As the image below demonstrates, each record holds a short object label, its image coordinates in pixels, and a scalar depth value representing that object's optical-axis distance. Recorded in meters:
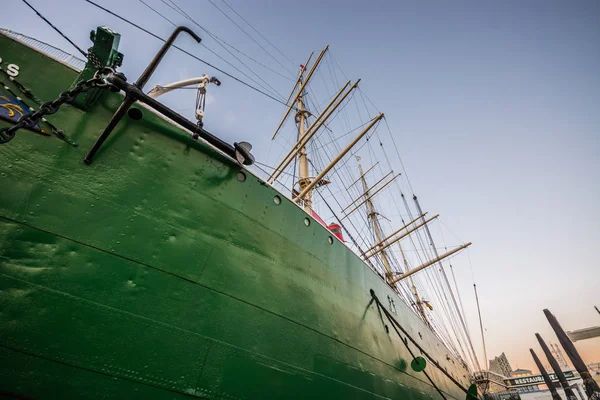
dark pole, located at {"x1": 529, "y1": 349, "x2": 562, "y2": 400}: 20.86
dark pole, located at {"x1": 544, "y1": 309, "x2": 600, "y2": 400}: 15.73
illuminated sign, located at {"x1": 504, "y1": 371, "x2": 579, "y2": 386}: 27.95
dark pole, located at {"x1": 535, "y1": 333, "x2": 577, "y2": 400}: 18.72
